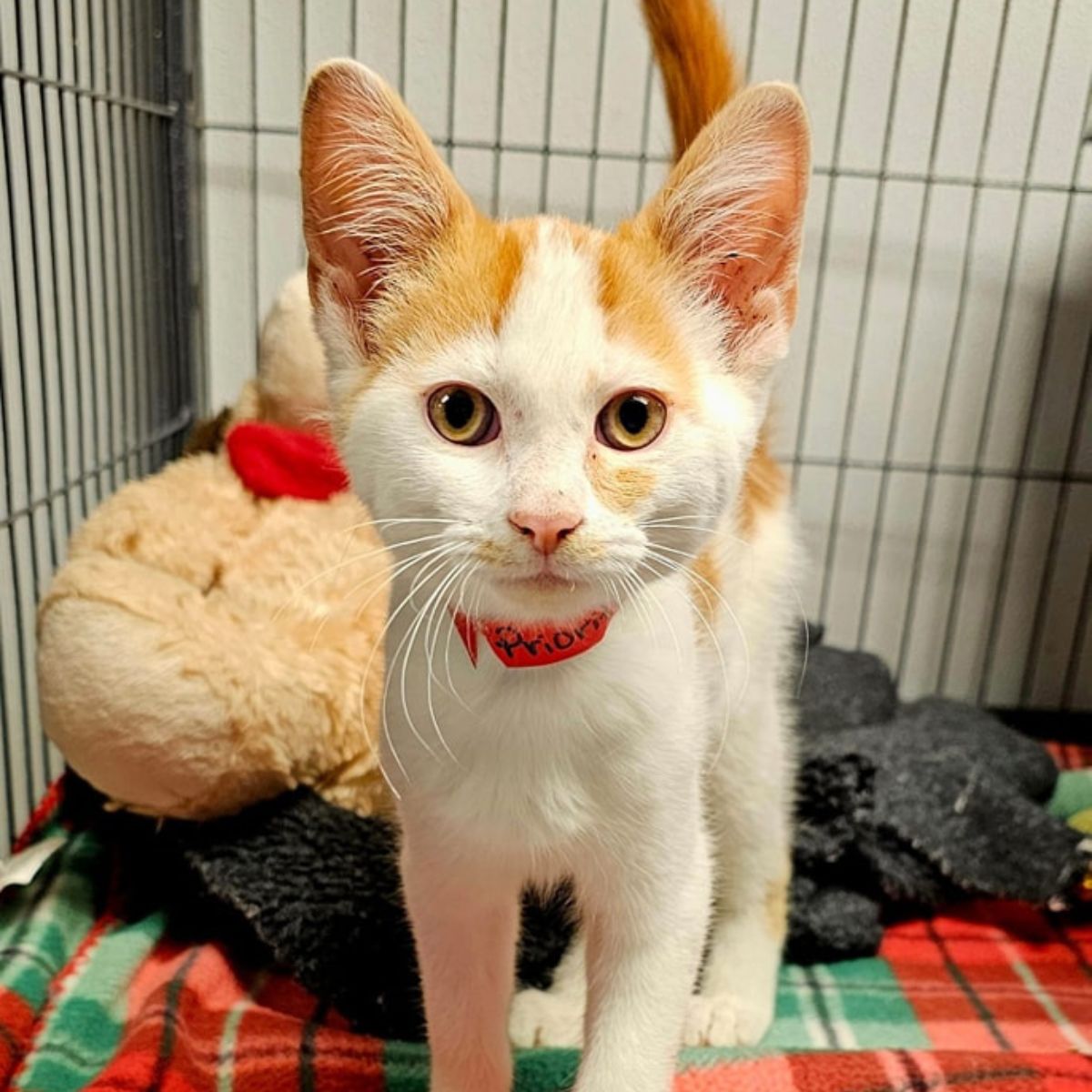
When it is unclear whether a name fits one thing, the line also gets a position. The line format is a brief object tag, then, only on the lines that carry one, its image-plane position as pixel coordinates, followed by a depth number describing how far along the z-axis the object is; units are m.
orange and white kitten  0.20
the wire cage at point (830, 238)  0.49
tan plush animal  0.35
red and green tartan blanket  0.30
